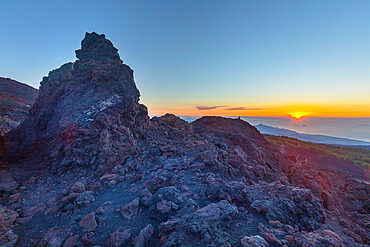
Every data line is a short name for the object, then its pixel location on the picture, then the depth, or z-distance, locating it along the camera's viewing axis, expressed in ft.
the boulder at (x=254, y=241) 9.34
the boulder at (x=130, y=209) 12.89
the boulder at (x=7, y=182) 17.77
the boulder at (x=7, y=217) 12.94
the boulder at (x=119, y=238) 10.43
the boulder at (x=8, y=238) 11.38
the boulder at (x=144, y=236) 10.28
